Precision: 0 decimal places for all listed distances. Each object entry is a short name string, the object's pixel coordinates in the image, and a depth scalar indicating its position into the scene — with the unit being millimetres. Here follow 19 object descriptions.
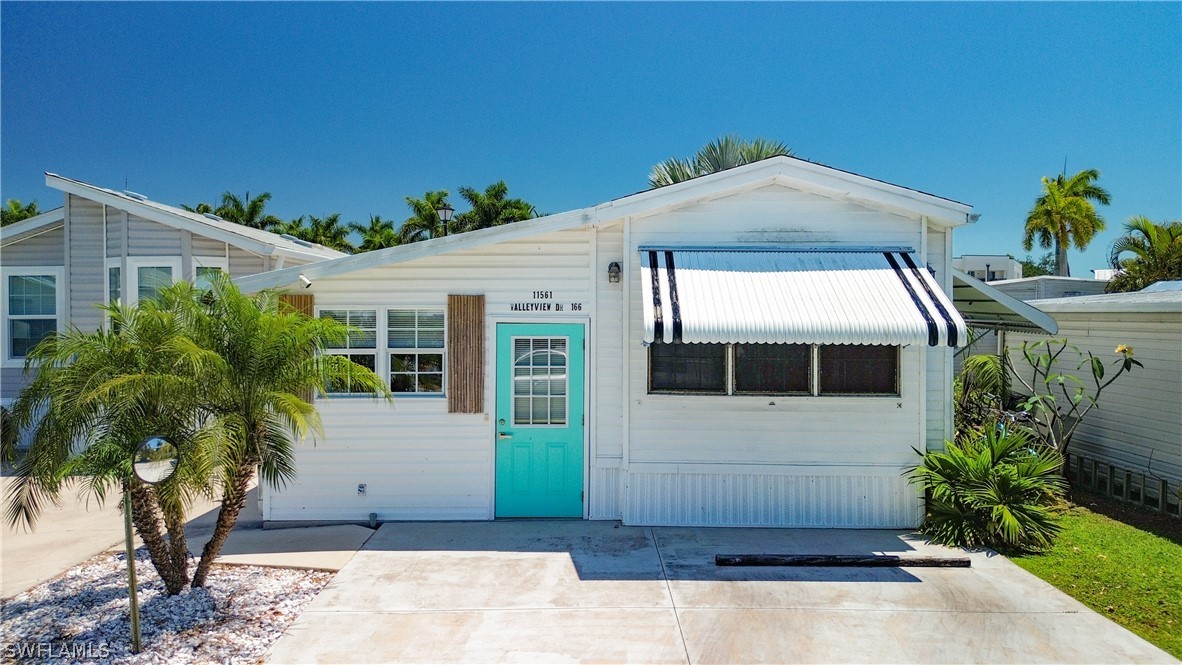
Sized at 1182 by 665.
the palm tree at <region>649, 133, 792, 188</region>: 14570
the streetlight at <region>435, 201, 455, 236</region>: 14859
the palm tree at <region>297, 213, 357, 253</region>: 33375
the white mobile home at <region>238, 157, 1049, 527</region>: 7324
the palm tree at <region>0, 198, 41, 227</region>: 30859
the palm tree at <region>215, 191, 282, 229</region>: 32062
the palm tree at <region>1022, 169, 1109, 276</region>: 30328
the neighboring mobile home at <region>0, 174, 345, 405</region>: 10875
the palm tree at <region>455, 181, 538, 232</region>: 28469
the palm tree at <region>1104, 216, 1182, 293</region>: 19547
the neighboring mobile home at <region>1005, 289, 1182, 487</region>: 8398
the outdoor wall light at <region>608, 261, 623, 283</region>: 7418
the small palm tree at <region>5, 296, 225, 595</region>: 4512
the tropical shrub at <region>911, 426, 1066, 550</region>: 6688
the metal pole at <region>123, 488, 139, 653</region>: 4359
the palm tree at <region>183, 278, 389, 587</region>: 4957
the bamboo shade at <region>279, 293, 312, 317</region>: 7426
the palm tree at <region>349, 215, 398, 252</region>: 30375
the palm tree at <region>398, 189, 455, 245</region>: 29250
